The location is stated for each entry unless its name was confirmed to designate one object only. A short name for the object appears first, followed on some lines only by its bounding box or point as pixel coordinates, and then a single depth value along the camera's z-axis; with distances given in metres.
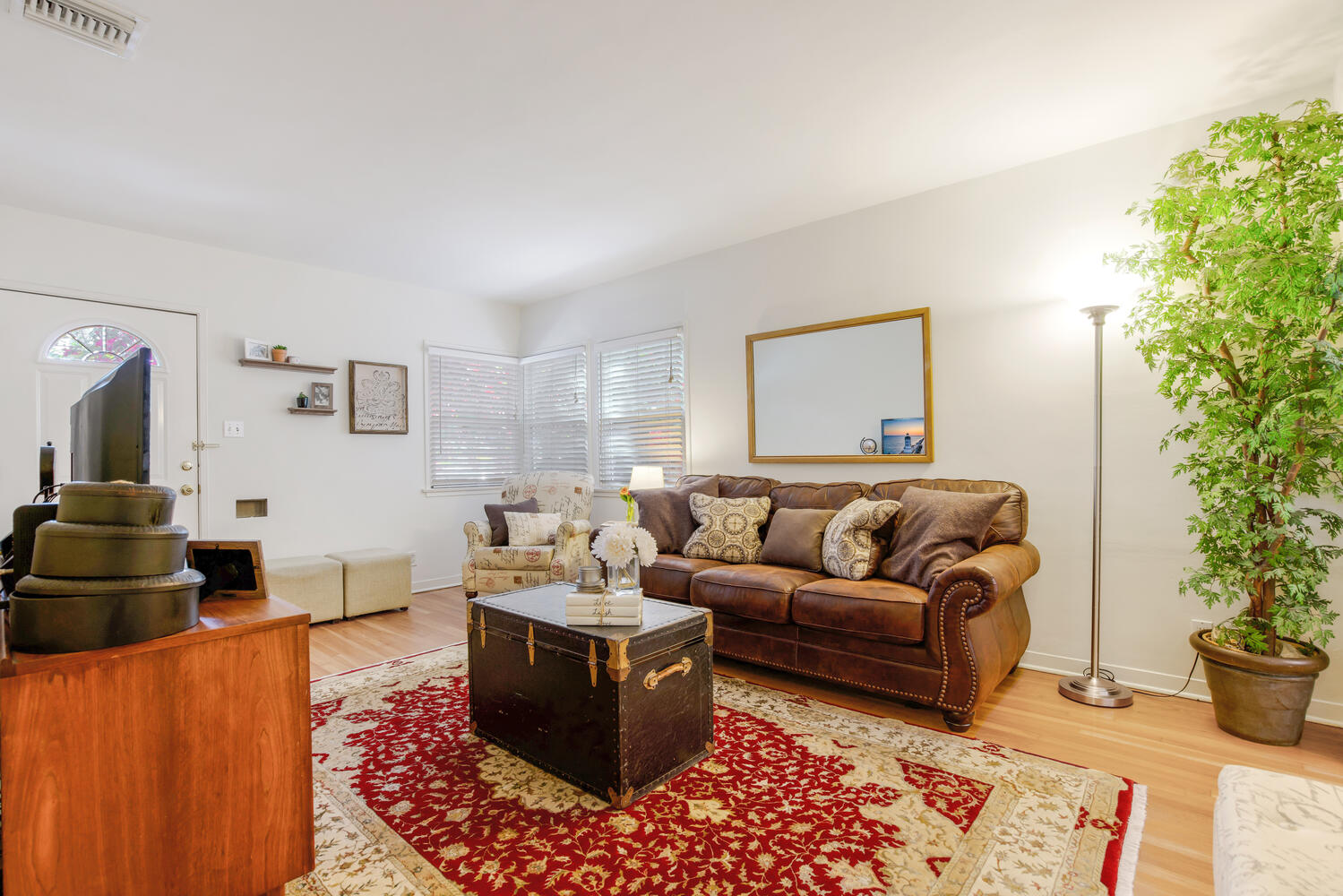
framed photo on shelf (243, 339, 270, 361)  4.50
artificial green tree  2.25
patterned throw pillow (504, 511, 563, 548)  4.74
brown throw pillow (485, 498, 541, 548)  4.77
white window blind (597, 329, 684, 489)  4.95
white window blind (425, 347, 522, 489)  5.68
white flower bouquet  2.37
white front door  3.66
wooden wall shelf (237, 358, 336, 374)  4.48
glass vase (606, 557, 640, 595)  2.40
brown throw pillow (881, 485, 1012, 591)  2.85
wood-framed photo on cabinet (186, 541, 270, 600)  1.65
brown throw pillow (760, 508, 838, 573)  3.36
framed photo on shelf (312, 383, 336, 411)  4.89
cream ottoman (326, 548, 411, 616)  4.54
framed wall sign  5.11
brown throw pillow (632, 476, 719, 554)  4.07
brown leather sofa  2.51
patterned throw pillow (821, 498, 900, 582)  3.05
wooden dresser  1.17
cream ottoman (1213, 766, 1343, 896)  0.83
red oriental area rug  1.67
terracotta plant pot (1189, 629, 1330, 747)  2.36
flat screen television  1.46
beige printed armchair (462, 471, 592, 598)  4.52
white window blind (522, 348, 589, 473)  5.75
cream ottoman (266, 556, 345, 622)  4.19
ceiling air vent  2.07
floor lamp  2.83
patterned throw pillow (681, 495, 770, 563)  3.66
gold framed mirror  3.69
